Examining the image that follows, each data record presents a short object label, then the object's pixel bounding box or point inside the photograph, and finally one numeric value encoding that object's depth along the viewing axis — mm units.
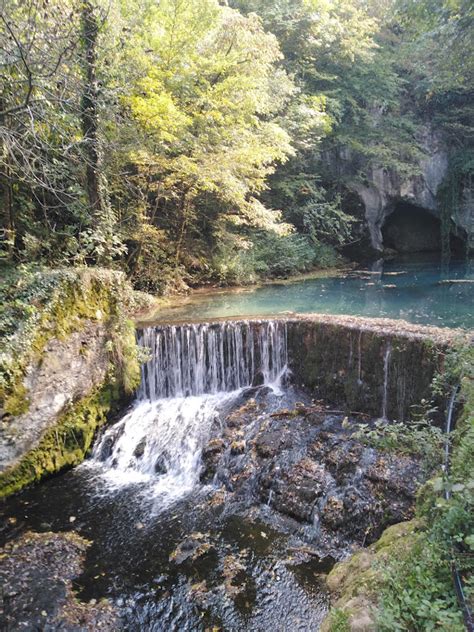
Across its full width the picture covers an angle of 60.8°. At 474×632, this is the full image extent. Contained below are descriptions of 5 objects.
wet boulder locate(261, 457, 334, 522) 5008
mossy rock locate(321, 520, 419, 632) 2391
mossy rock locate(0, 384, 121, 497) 5473
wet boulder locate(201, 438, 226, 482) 5906
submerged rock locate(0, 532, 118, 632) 3588
